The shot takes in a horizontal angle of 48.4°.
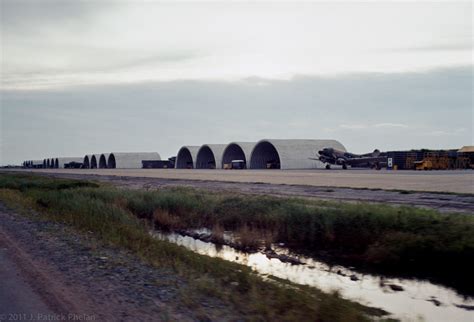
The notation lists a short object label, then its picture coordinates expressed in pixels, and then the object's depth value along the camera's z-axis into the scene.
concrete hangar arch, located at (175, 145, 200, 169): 117.19
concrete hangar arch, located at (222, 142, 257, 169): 94.27
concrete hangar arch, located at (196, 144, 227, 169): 102.31
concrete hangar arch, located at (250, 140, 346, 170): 85.69
